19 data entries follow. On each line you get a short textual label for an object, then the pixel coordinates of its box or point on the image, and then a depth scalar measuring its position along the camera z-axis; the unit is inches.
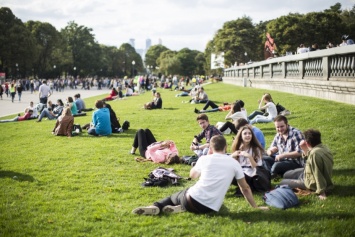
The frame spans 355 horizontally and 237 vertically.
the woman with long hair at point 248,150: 257.6
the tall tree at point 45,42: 3253.0
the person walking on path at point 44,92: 941.4
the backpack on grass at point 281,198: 229.5
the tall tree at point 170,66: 4960.6
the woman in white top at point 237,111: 470.6
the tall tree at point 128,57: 5502.0
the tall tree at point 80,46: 4008.4
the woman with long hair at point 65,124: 561.6
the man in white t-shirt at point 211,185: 211.2
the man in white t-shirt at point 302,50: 839.7
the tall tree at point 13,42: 2598.4
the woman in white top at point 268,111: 528.7
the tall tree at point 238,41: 2888.8
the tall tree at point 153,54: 6524.1
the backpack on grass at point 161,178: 287.7
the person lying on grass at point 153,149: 362.6
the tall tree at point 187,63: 5941.9
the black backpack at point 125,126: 595.5
